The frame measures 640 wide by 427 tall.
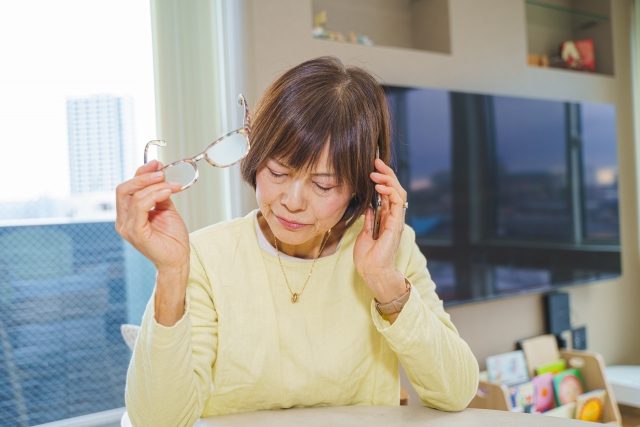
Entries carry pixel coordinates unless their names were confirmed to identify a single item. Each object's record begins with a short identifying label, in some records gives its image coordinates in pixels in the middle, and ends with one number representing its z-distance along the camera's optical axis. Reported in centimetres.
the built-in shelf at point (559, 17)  351
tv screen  263
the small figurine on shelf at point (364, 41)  262
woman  89
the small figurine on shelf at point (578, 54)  354
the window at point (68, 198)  192
